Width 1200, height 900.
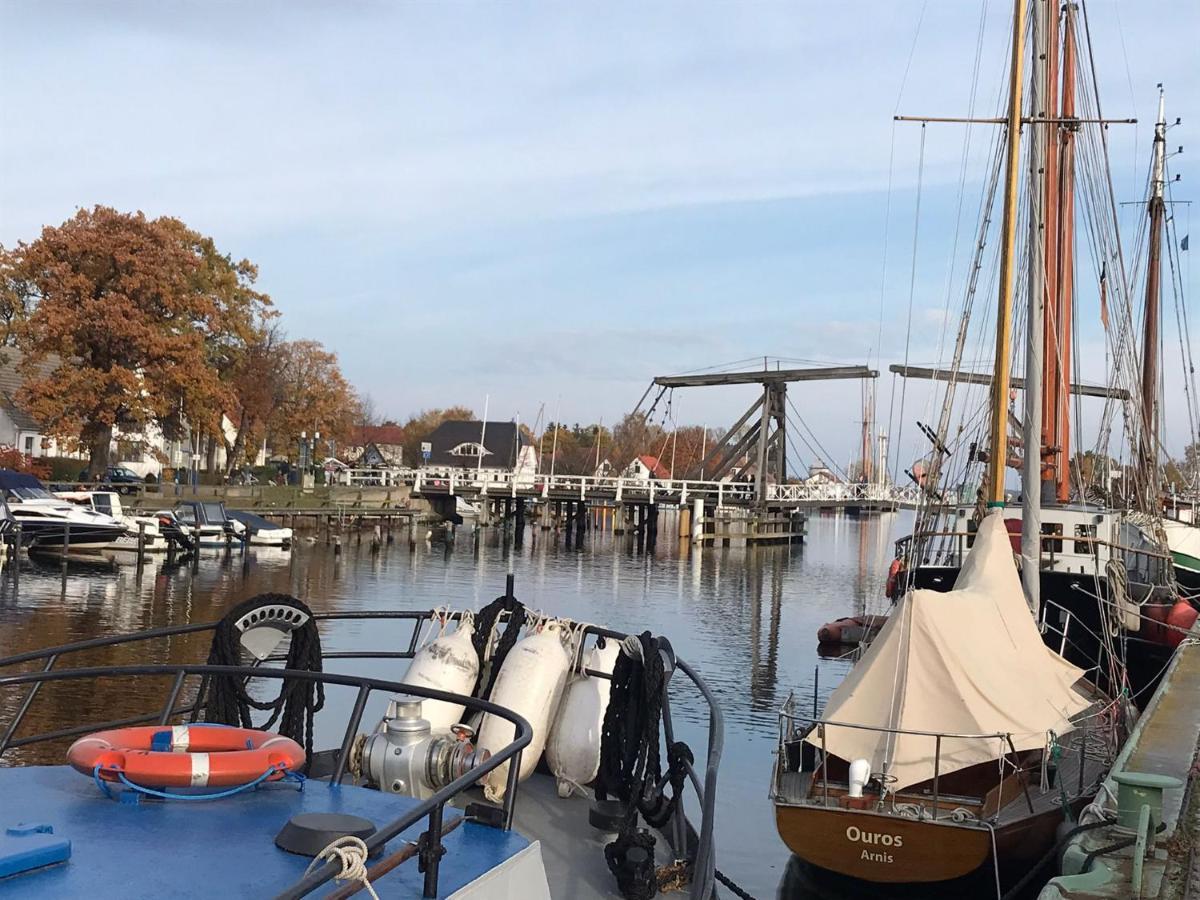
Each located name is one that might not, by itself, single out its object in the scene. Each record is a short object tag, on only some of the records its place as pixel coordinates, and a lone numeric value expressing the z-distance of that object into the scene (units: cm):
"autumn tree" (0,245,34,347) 5547
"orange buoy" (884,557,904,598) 3366
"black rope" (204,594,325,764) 683
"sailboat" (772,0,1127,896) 1203
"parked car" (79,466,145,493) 6016
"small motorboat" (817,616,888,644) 3378
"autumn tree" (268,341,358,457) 8331
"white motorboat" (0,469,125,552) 4438
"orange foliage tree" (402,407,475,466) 14275
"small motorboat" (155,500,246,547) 5065
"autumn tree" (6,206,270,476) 5412
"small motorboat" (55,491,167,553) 4616
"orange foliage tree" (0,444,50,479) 5866
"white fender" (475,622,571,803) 768
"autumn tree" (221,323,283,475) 7681
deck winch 656
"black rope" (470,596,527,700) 830
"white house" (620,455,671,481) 12567
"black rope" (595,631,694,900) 725
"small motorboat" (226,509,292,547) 5406
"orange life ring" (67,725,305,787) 510
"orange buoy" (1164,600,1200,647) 2395
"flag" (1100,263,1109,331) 3125
